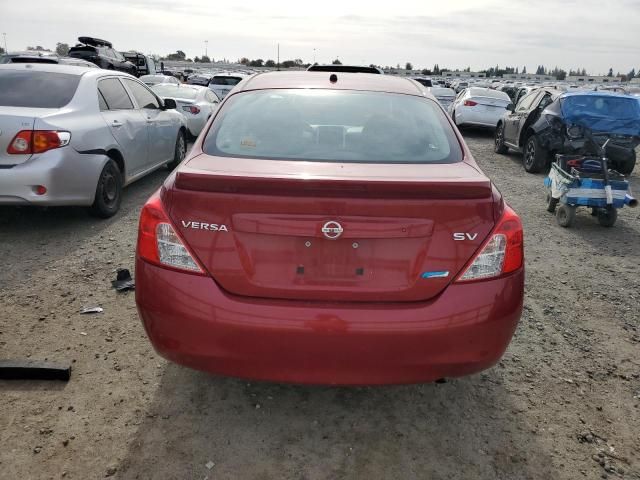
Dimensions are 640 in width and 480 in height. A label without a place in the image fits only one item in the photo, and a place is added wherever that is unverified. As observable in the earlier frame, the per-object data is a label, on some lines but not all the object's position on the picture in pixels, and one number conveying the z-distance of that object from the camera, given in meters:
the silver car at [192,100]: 11.25
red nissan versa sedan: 2.19
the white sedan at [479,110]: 15.45
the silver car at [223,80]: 19.56
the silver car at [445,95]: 23.08
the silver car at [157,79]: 17.27
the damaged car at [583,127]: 8.89
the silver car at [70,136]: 4.90
